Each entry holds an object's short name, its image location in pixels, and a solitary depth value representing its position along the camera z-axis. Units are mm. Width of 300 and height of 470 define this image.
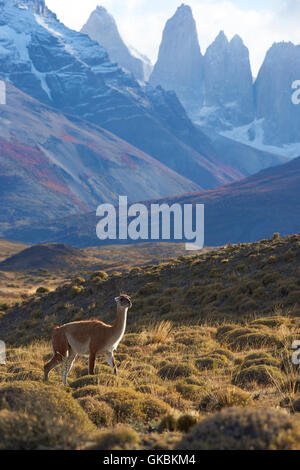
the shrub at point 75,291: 63216
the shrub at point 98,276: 67437
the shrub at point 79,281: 68825
